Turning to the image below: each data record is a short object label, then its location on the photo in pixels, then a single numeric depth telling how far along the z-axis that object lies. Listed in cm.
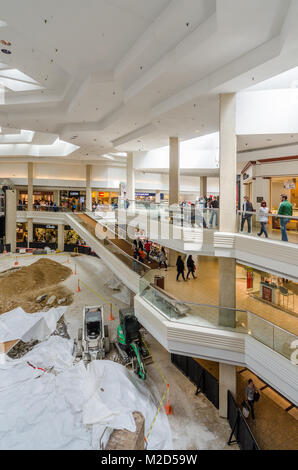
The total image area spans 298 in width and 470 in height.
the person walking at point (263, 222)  743
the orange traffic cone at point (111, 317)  1537
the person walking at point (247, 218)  798
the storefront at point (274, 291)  986
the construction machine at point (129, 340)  1109
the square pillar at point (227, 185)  858
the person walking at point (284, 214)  688
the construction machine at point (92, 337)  1112
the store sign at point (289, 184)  972
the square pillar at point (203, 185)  2943
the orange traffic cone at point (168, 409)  878
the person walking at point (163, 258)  1577
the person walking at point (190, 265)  1288
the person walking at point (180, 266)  1275
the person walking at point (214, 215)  912
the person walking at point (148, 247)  1722
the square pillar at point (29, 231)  3136
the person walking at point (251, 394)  820
